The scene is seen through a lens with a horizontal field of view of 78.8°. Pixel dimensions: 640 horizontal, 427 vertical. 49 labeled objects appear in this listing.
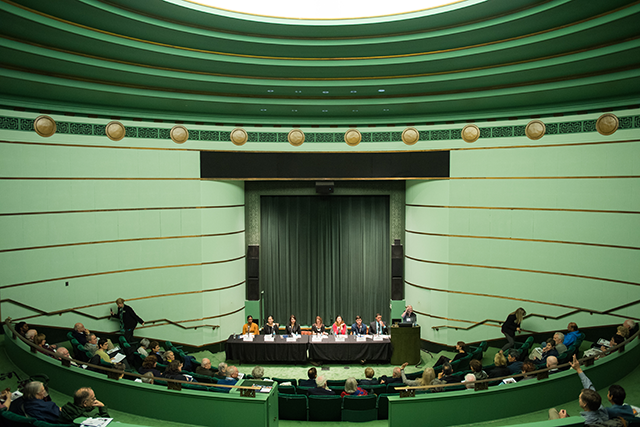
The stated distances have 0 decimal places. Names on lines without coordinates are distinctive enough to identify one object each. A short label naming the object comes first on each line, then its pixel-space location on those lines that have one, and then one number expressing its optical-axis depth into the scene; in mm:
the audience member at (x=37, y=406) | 4227
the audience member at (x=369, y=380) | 6350
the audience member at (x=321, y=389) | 5785
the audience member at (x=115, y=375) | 5309
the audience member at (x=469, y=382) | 5171
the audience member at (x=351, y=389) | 5761
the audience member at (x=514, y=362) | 6316
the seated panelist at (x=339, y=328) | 9453
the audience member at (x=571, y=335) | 7304
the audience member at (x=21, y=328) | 6711
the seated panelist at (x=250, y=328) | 9430
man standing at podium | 9469
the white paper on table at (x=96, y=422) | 4074
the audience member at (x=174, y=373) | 5822
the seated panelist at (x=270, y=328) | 9469
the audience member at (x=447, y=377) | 5936
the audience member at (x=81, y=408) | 4232
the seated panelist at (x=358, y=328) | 9508
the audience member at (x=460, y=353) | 7470
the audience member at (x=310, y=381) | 6246
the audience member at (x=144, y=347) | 7610
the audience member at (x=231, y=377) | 5703
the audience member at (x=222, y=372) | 6236
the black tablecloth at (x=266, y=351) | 8789
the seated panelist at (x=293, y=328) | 9341
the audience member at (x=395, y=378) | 6258
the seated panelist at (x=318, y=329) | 9383
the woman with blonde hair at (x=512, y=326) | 8493
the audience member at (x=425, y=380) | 5719
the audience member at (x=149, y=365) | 6261
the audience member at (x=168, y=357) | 7047
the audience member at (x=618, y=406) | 4039
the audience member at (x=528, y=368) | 5627
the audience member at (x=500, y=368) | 6164
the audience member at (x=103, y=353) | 6605
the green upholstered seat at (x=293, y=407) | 5566
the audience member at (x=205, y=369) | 6473
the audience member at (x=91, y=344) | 6948
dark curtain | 11117
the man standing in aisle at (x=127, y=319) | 8594
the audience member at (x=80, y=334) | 7379
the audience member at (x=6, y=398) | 4379
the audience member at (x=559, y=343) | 6941
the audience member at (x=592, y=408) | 3943
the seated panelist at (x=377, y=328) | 9398
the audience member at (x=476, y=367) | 6062
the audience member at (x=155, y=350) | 7027
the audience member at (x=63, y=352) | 5938
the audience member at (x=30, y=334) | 6500
